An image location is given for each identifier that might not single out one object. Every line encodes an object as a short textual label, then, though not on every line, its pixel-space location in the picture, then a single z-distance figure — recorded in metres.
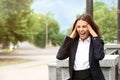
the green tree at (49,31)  60.28
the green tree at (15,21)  24.61
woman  2.90
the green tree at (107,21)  29.45
